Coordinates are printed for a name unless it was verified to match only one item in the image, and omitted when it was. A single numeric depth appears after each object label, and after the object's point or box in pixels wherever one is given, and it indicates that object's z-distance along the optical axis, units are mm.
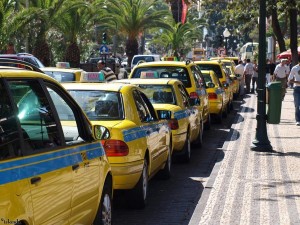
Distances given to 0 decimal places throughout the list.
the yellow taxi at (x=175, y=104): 12789
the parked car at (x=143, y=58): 43312
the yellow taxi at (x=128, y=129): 8688
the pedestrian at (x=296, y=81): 19891
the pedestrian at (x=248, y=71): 37528
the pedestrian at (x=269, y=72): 36825
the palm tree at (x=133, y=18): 48000
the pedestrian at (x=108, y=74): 20814
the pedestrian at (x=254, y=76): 37406
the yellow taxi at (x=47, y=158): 4910
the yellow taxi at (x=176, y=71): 16875
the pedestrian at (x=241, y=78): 37031
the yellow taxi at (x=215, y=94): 21062
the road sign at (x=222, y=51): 64212
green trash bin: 15195
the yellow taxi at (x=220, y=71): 24653
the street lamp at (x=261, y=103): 15352
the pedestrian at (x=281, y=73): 25172
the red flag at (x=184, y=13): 59041
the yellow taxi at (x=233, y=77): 30000
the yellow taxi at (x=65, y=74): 17625
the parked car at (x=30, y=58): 20181
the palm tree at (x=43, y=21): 30734
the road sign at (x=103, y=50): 39562
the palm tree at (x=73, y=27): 38094
